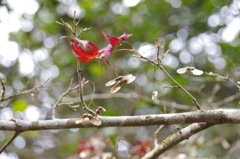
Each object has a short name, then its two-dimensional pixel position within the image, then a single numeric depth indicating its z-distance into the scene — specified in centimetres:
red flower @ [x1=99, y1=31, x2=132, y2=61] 126
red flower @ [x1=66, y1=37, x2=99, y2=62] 125
